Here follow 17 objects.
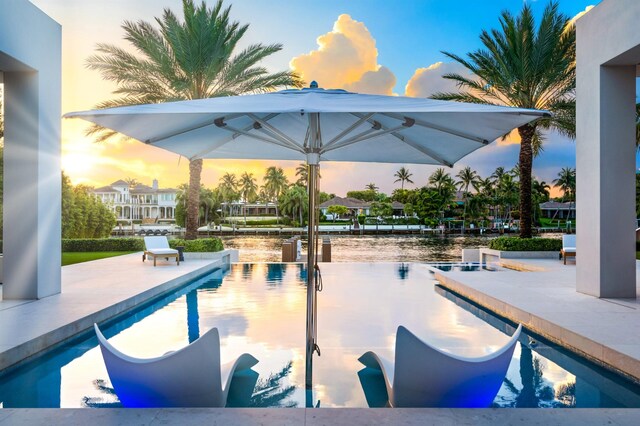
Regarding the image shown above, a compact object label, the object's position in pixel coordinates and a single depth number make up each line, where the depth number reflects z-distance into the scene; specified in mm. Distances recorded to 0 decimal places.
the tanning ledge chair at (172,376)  3010
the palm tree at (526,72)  15866
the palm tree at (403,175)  97812
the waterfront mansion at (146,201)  91188
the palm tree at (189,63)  15594
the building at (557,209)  85062
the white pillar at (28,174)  7328
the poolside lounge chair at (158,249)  13016
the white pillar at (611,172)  7777
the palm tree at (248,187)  95125
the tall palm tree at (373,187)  105900
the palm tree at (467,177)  85562
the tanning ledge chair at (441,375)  3059
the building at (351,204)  65500
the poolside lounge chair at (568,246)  13305
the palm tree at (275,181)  89000
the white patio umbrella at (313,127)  3299
